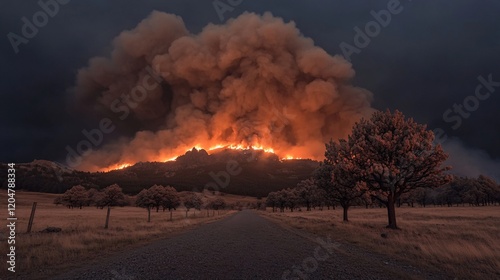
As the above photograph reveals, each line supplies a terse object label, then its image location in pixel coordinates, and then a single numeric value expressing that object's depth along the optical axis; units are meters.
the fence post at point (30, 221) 14.87
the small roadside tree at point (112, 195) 74.38
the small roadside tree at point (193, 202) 86.54
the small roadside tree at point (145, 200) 50.76
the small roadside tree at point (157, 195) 53.35
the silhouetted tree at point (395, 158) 19.09
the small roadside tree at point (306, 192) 75.22
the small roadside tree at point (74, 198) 79.62
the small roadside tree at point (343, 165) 20.23
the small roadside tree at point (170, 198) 60.17
